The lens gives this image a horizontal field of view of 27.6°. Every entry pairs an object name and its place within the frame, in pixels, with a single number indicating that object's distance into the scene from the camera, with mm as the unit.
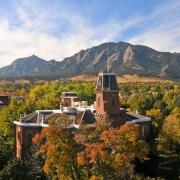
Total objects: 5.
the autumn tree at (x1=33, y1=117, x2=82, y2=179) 35312
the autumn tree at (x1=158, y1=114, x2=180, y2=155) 62562
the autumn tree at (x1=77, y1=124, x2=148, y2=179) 34562
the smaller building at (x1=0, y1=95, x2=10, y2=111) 102300
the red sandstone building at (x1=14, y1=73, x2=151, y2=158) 52281
